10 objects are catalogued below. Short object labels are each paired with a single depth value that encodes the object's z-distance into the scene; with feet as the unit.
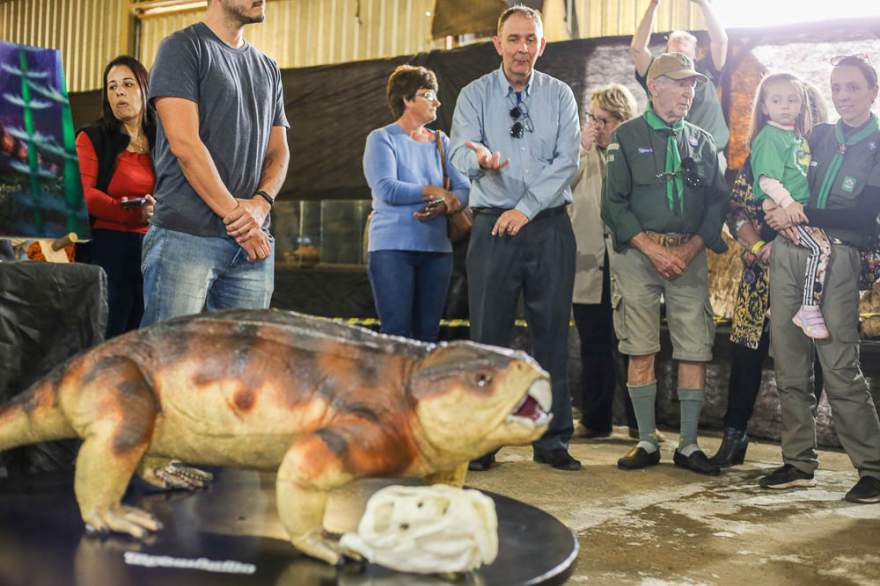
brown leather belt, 13.00
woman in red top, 12.03
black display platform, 4.03
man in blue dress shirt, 12.54
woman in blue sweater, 13.66
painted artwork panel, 7.16
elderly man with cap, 13.01
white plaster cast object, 4.14
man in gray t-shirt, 7.59
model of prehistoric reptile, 4.24
